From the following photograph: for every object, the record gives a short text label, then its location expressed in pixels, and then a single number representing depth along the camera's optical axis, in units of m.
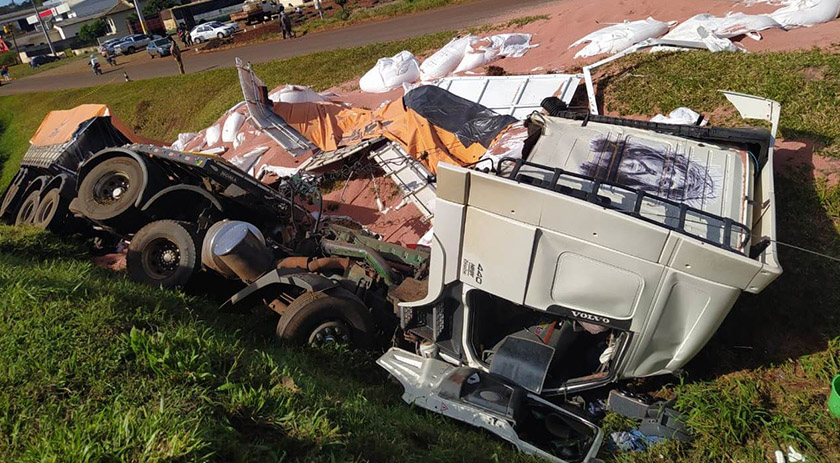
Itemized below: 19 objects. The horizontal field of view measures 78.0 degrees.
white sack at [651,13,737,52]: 8.68
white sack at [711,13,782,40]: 8.88
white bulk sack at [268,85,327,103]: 10.31
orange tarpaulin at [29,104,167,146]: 8.86
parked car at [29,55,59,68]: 40.26
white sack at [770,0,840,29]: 8.55
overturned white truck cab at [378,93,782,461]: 3.25
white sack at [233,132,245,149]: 10.30
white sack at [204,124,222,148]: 10.70
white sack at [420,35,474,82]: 11.30
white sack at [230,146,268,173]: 9.47
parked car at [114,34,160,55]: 33.41
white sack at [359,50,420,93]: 11.59
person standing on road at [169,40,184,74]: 20.30
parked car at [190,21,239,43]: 29.05
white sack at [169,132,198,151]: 11.61
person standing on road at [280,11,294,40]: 24.23
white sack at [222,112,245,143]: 10.55
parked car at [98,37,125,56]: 32.50
